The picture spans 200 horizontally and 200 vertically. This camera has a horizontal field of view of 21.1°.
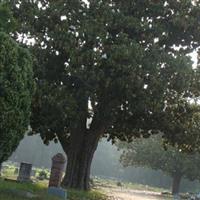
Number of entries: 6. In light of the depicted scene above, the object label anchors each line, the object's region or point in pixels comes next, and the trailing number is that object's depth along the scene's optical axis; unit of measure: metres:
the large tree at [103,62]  24.86
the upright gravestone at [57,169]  25.05
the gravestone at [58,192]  21.98
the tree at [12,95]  16.05
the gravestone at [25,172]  30.27
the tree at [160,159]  65.12
